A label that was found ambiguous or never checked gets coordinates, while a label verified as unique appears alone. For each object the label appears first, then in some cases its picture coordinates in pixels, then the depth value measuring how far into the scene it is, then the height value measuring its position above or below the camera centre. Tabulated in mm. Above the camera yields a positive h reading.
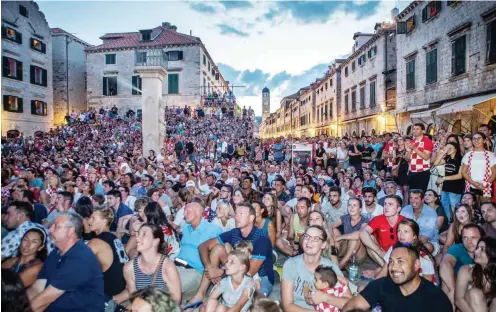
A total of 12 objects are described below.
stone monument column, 14281 +1769
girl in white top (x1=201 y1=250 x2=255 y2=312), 3514 -1441
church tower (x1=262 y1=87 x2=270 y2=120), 135875 +18993
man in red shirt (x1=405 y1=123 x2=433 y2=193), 7203 -211
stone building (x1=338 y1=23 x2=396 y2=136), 25094 +5155
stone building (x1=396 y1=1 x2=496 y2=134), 14238 +4226
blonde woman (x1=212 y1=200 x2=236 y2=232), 6012 -1204
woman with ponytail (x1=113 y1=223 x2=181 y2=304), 3516 -1217
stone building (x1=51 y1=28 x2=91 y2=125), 33781 +7342
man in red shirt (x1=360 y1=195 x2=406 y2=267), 5311 -1318
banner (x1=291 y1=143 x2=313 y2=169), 14500 -232
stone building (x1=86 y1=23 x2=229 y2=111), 34156 +7644
